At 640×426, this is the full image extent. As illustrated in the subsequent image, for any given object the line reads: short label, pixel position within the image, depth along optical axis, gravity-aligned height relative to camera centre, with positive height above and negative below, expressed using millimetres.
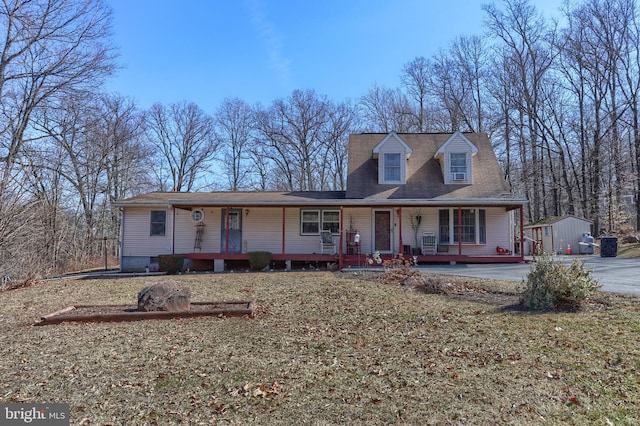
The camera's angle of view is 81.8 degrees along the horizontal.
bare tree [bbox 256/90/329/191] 33062 +8878
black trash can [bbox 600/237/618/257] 15445 -555
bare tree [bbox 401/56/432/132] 29516 +12158
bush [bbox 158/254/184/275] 14047 -1021
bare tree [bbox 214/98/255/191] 35644 +10141
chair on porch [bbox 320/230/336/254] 15117 -316
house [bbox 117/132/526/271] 14742 +634
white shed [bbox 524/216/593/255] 19578 +211
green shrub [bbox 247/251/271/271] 14141 -931
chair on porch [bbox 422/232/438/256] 14727 -368
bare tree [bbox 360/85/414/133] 29812 +10153
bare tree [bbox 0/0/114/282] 16109 +7846
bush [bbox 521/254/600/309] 6062 -850
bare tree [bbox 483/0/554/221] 26594 +10620
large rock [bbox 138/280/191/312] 6461 -1096
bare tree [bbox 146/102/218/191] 34531 +9287
